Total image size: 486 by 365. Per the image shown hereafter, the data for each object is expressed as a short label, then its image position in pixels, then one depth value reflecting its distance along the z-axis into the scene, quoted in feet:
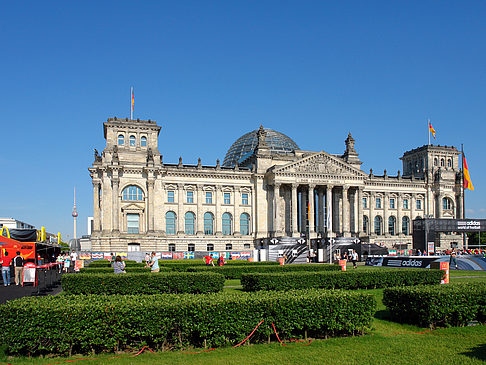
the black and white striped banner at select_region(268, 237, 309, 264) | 200.64
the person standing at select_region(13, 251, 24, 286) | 107.55
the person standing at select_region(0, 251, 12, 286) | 104.69
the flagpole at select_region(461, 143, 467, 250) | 294.05
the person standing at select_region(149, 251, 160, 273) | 95.68
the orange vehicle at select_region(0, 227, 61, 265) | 114.93
